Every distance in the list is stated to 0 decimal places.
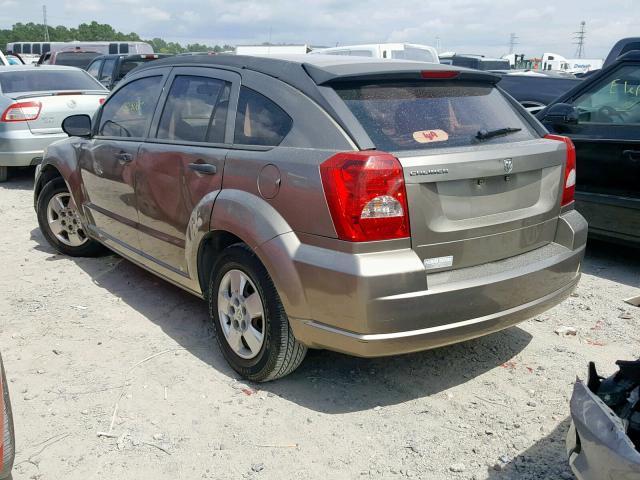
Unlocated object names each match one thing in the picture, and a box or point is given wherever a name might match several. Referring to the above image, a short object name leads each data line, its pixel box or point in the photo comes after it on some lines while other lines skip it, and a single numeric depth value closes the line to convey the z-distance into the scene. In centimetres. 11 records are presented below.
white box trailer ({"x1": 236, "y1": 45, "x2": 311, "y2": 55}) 1799
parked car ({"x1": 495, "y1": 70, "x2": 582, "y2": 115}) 965
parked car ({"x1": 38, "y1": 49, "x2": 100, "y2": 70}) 2177
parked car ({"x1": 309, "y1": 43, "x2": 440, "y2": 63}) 1311
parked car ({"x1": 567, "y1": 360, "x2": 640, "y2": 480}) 196
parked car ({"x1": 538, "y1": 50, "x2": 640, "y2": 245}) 518
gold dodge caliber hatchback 288
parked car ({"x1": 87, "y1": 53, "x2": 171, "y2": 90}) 1612
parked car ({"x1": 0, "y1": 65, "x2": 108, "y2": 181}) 894
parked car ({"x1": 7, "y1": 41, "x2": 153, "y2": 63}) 2833
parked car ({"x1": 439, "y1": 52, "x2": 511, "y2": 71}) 2297
